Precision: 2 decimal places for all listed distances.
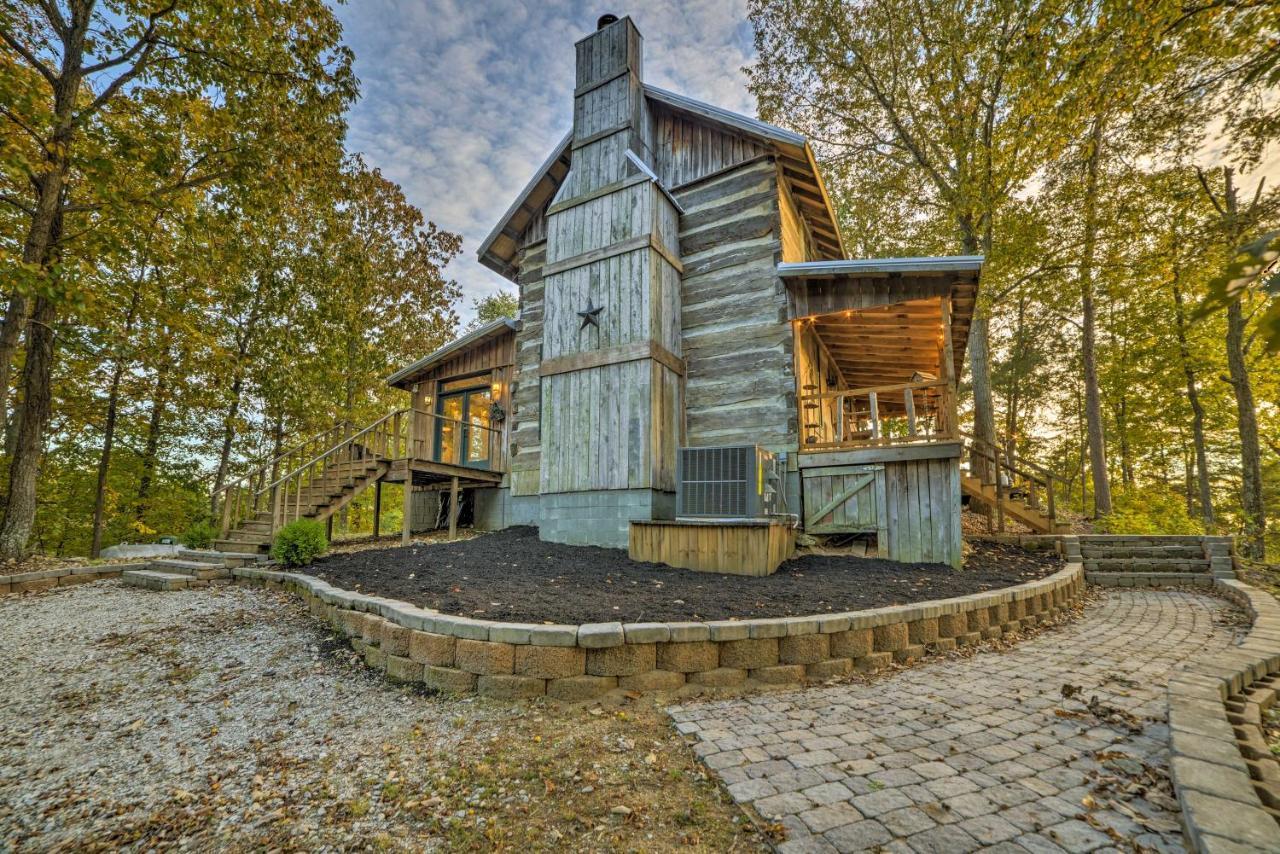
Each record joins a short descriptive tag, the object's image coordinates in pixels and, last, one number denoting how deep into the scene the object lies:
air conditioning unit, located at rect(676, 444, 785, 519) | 6.76
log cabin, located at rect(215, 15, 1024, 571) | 7.46
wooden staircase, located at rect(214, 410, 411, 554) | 9.16
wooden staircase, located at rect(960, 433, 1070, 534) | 10.11
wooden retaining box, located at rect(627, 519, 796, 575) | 6.61
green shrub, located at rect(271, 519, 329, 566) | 7.89
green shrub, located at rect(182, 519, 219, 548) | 9.29
